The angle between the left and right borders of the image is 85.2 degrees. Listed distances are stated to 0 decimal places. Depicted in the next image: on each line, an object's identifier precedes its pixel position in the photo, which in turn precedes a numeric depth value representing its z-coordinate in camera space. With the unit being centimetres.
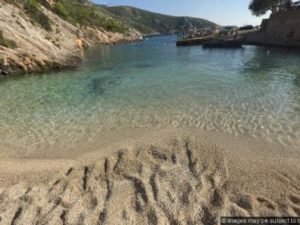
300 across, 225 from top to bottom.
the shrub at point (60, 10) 4737
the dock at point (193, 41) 4305
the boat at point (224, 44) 3533
